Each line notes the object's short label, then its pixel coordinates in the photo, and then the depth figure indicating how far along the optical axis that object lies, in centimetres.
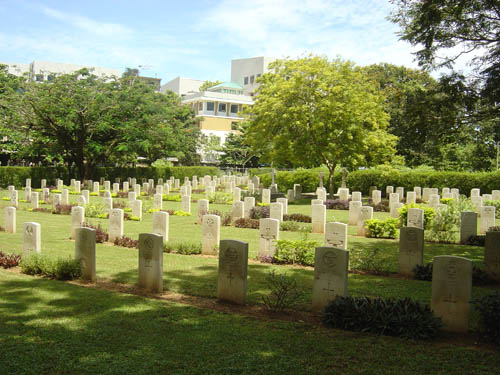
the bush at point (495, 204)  2016
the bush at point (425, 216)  1573
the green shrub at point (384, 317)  593
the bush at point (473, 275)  908
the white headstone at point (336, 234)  1112
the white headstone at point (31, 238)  1020
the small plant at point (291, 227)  1622
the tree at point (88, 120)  3334
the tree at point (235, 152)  5634
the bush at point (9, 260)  991
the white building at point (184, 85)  8750
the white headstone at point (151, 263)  824
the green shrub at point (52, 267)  895
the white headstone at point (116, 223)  1325
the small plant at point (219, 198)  2673
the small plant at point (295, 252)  1070
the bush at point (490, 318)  572
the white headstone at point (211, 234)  1169
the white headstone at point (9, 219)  1457
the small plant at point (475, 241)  1343
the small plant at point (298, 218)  1858
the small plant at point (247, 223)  1692
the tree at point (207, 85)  8644
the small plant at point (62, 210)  2056
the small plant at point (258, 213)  1819
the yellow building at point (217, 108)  6931
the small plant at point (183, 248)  1199
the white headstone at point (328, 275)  700
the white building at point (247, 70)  8450
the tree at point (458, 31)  1042
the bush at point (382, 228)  1474
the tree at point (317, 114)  2548
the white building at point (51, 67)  6800
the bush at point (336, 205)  2391
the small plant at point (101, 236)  1335
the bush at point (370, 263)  1015
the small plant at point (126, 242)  1273
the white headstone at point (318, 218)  1616
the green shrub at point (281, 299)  711
